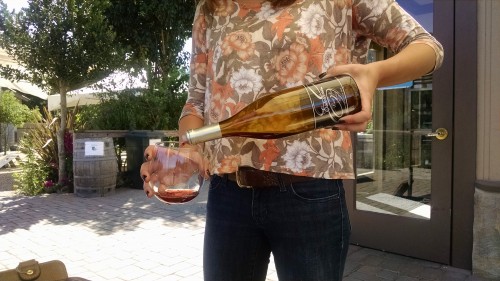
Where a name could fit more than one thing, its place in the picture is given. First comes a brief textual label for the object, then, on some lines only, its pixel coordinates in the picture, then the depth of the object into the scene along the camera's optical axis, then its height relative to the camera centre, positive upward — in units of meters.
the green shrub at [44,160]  8.11 -0.57
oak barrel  7.41 -0.60
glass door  3.61 -0.37
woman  1.01 -0.04
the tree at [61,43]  7.34 +1.62
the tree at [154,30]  10.91 +2.89
